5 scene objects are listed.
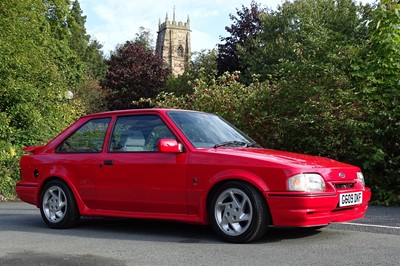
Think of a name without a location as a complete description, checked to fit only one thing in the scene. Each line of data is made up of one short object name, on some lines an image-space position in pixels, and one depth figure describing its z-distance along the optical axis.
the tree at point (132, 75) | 48.62
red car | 6.01
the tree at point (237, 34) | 44.84
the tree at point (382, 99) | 10.50
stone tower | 102.62
